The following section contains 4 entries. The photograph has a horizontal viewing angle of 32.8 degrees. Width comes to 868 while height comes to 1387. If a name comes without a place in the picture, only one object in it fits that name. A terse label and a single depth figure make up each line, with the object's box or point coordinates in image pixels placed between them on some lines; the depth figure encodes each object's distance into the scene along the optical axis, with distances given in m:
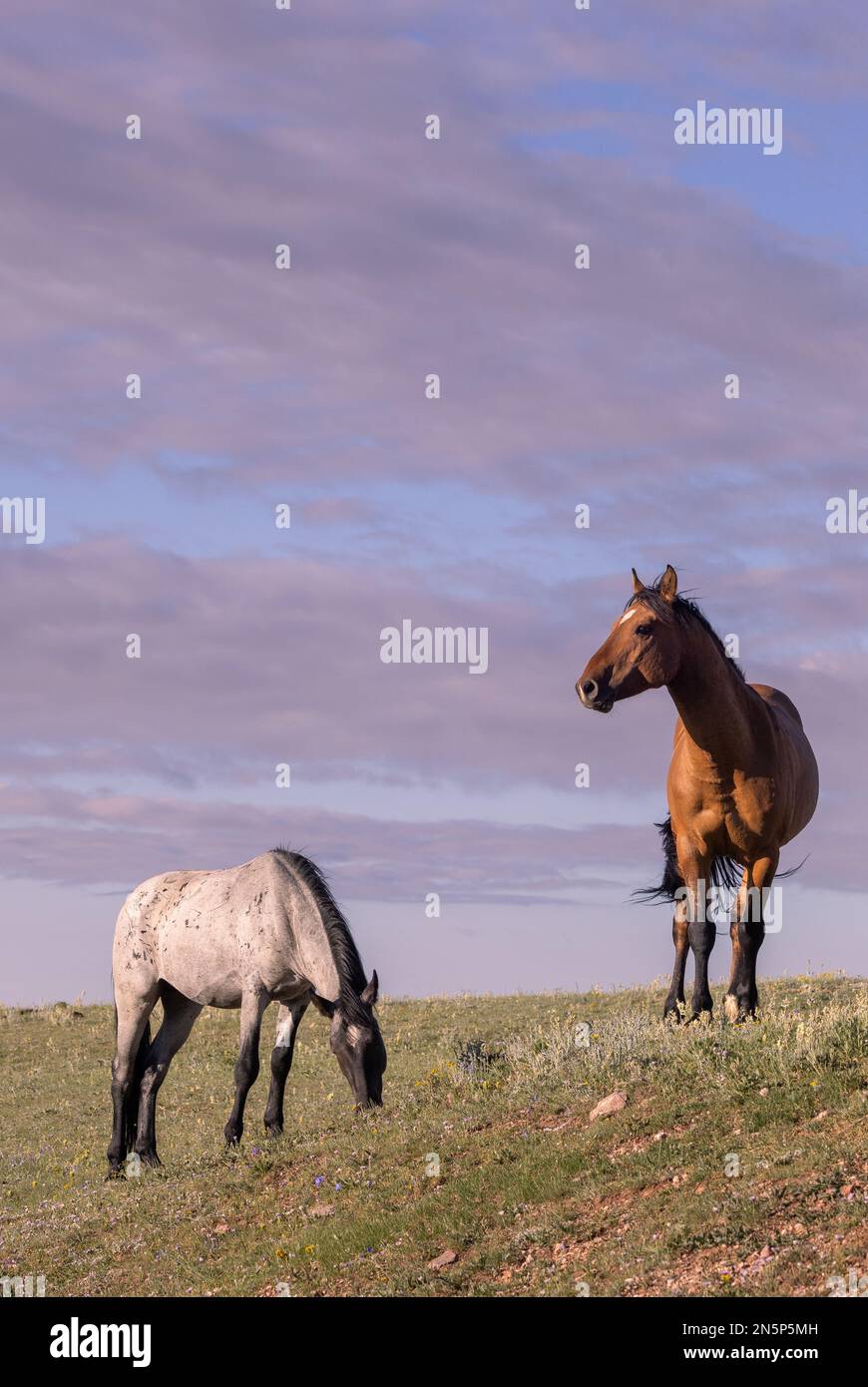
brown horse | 16.11
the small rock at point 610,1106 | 12.95
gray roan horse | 16.94
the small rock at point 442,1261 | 11.11
